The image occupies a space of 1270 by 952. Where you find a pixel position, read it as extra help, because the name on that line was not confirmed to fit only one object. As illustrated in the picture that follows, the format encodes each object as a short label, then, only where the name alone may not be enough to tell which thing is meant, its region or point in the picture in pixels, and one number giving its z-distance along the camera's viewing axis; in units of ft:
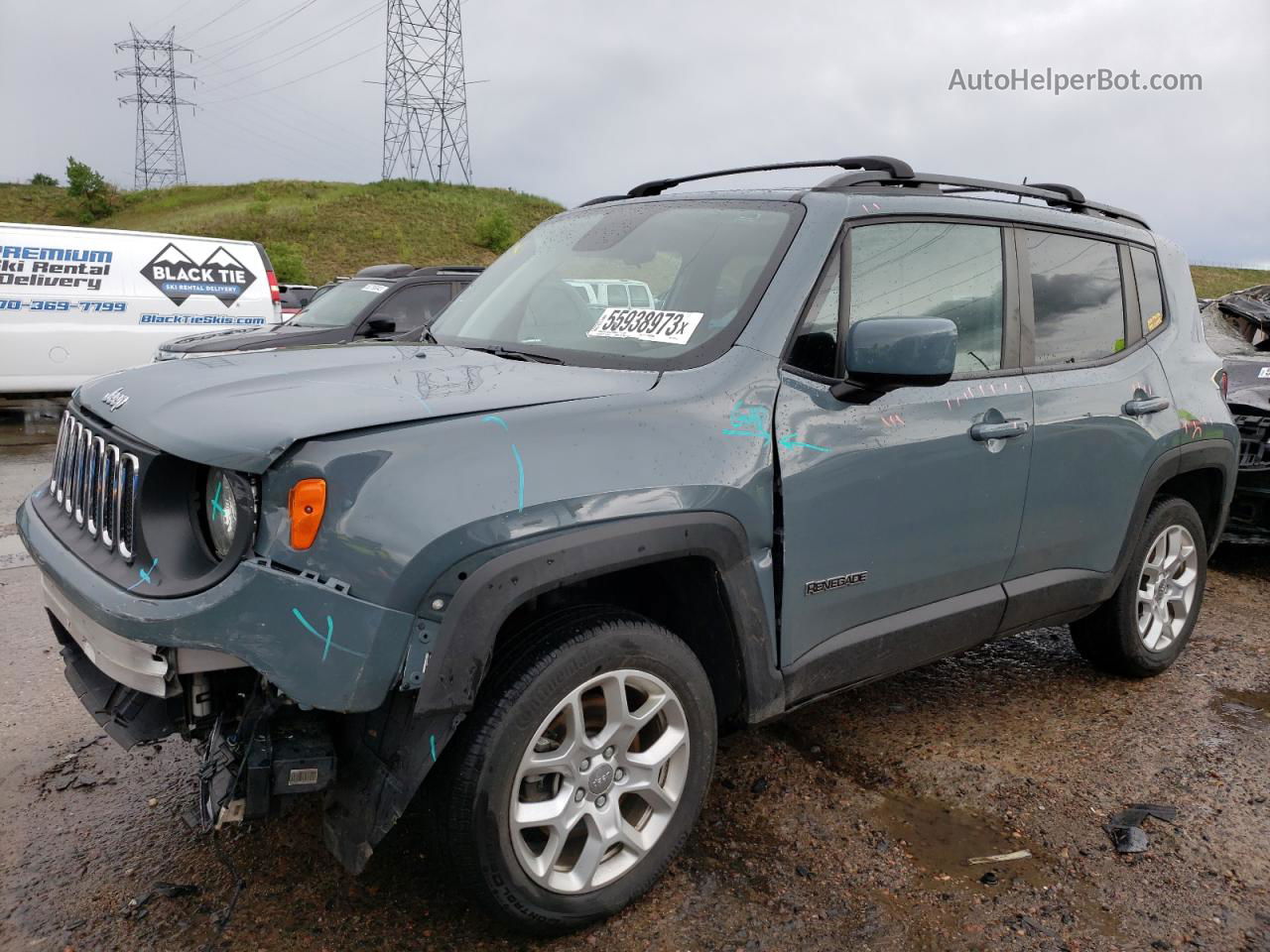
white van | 37.37
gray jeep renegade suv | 6.88
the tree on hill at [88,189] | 185.88
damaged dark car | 19.45
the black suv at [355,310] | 29.63
